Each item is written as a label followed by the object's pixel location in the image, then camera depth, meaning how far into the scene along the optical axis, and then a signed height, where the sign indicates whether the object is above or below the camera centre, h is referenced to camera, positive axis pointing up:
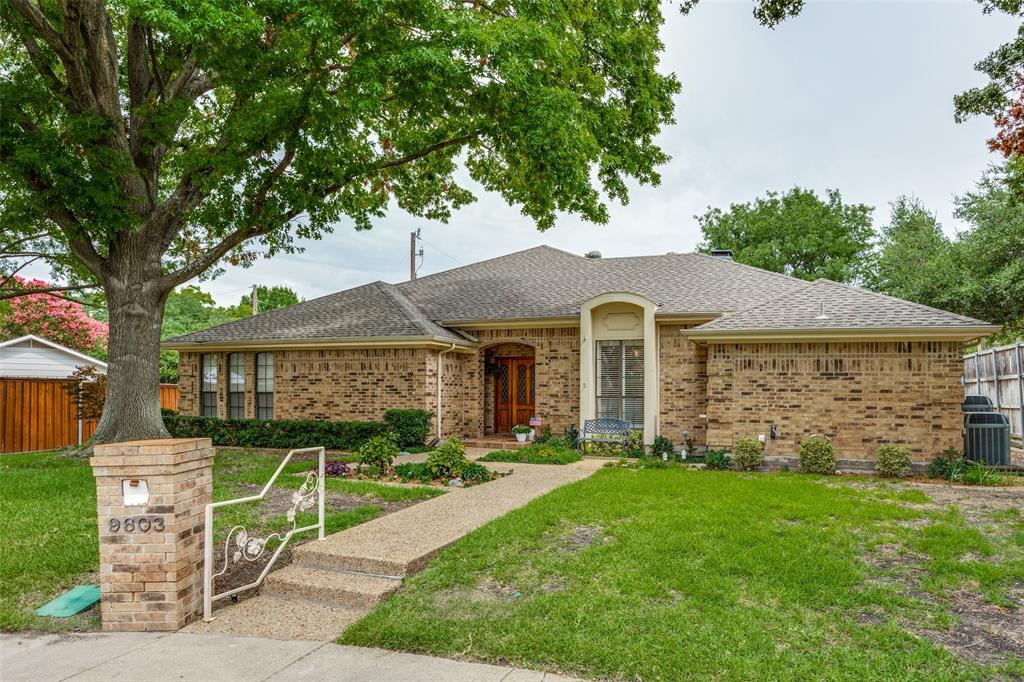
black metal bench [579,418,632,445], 13.26 -1.54
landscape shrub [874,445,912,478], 10.48 -1.84
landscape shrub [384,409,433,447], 13.31 -1.36
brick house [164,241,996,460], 11.19 +0.20
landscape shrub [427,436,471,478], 9.74 -1.62
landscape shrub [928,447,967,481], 10.23 -1.90
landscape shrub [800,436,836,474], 10.80 -1.77
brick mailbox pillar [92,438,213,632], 4.15 -1.19
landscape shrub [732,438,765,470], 11.19 -1.76
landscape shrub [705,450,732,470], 11.41 -1.93
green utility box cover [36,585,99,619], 4.46 -1.81
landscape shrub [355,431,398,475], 10.16 -1.53
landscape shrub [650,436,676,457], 12.81 -1.85
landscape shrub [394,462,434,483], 9.62 -1.78
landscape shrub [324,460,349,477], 10.01 -1.76
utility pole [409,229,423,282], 27.30 +5.37
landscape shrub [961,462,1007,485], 9.78 -2.00
